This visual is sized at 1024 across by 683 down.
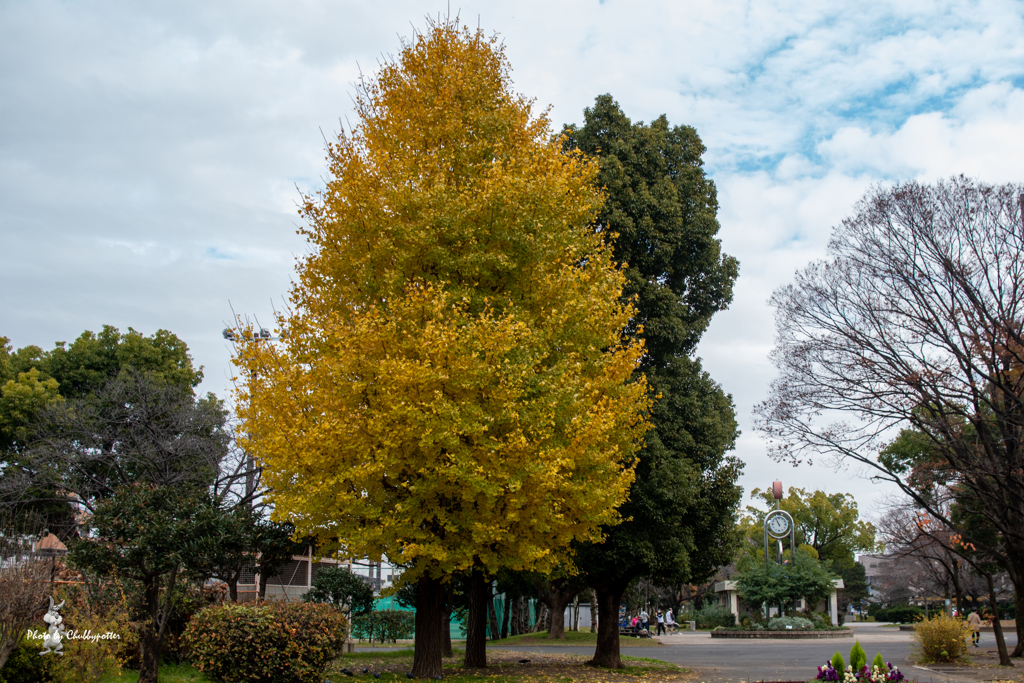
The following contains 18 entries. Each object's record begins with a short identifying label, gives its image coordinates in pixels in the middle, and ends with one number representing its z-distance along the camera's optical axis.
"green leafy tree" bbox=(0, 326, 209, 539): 21.70
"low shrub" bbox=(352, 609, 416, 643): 24.17
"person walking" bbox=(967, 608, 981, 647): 24.36
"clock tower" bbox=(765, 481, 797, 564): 35.31
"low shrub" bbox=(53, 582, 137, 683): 9.52
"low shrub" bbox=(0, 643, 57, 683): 9.19
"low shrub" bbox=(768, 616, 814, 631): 31.03
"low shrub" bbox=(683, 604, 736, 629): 44.69
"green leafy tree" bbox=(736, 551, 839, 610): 32.09
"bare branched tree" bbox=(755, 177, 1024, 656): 16.03
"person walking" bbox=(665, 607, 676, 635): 44.07
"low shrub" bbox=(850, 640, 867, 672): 9.90
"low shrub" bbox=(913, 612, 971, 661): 17.89
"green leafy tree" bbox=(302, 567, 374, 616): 22.61
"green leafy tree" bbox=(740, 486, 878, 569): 65.75
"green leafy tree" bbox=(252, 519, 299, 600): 14.12
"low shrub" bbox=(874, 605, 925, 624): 61.84
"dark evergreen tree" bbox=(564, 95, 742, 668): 15.71
